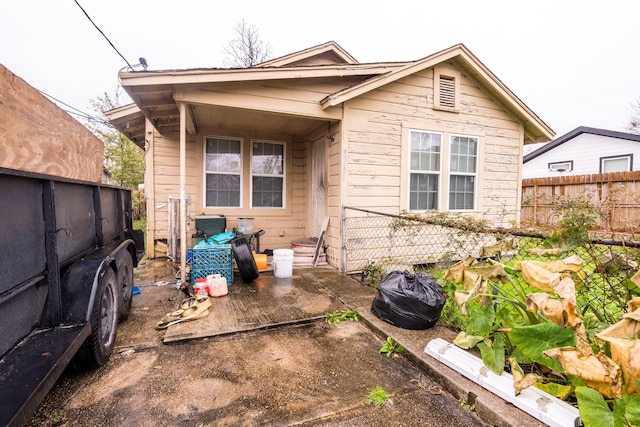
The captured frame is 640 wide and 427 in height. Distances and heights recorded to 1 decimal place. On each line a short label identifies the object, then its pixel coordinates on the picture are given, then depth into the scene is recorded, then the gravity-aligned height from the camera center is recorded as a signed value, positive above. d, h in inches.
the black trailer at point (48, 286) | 49.7 -19.5
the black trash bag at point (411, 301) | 107.6 -36.2
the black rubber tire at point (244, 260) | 168.6 -33.5
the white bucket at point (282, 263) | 183.6 -38.2
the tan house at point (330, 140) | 183.5 +47.9
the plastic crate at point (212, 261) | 164.2 -33.9
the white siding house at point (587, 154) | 452.8 +86.6
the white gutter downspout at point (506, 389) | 63.7 -45.1
